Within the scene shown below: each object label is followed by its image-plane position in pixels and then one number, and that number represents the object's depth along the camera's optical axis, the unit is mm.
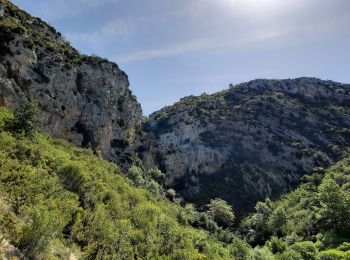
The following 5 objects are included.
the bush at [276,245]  86494
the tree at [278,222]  103312
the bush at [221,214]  123938
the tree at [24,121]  60612
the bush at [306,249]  73562
